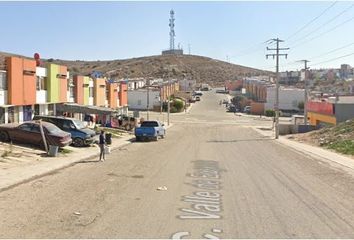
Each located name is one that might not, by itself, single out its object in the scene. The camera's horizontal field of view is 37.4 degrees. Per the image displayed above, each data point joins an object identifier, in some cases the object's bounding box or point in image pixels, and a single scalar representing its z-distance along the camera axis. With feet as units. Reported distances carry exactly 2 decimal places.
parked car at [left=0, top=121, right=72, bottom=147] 89.25
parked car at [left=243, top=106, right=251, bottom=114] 375.18
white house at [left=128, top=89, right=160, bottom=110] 359.05
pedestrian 82.17
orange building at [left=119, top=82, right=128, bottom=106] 235.40
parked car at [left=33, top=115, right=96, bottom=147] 104.17
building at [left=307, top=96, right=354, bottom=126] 175.95
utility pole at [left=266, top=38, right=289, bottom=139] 172.76
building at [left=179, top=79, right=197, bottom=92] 562.17
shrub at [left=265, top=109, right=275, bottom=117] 342.64
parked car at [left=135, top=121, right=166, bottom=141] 139.54
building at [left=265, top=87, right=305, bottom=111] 366.02
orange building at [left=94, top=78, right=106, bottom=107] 185.57
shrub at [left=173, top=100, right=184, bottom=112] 359.66
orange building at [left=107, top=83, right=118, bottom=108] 211.00
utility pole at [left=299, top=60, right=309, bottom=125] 206.22
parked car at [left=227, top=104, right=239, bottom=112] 378.55
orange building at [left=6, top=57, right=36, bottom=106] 106.93
